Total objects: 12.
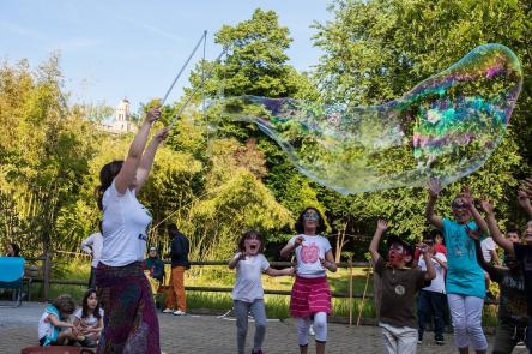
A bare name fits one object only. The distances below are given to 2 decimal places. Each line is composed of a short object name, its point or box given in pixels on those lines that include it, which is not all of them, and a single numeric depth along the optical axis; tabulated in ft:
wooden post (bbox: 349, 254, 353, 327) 51.29
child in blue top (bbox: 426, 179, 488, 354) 25.75
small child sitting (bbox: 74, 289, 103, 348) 27.25
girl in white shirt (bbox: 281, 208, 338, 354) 28.19
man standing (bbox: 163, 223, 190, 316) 55.77
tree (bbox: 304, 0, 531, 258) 67.10
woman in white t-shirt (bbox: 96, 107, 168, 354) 16.53
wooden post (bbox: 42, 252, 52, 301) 65.72
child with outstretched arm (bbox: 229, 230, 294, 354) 30.22
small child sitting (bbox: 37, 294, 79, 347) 27.20
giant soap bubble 31.81
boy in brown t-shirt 22.88
